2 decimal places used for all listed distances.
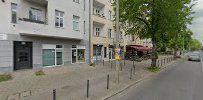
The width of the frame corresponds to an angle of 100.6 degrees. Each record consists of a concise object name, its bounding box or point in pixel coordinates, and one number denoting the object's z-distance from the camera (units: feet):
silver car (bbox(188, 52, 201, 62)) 51.40
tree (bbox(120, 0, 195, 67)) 25.69
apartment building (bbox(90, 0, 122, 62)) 37.73
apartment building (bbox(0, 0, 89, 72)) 20.18
